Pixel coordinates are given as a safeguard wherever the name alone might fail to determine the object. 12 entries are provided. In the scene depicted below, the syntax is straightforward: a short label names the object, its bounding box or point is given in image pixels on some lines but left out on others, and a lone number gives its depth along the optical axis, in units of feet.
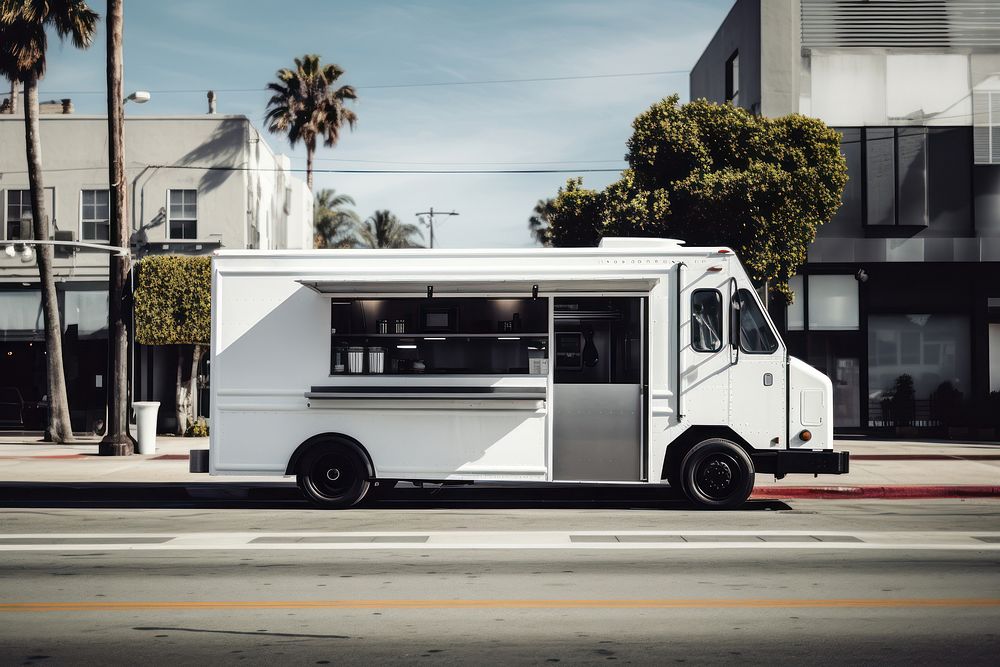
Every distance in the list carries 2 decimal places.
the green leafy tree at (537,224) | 221.05
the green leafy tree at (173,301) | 79.71
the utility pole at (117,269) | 64.59
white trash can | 65.21
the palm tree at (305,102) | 137.90
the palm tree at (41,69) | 72.64
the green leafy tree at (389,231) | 219.00
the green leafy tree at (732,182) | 67.41
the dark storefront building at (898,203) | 79.51
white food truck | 38.96
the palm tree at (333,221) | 192.65
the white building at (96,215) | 85.51
